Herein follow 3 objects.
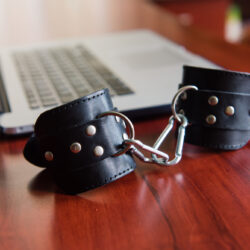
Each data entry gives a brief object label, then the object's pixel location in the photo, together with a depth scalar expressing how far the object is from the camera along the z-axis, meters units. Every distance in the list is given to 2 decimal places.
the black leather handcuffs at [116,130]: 0.37
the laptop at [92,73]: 0.56
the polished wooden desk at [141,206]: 0.33
